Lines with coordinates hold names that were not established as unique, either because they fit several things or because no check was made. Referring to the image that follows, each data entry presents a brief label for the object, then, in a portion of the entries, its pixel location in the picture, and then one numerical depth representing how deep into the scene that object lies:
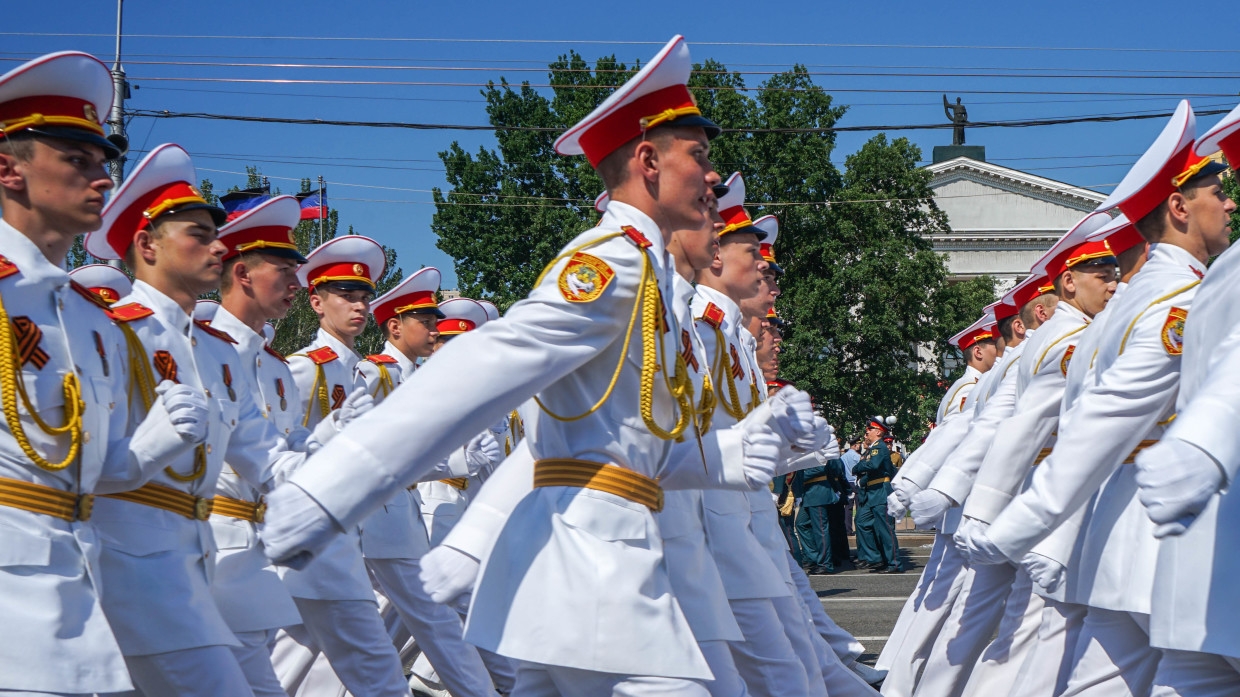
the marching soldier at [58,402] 3.71
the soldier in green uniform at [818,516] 17.89
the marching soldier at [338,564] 6.43
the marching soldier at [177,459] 4.38
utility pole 16.34
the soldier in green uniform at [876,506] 17.69
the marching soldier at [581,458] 3.17
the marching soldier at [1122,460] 4.60
